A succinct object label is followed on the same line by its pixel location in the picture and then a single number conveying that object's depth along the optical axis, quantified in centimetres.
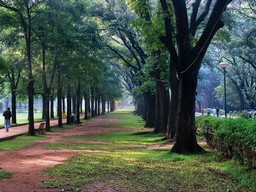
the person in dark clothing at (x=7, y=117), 2715
